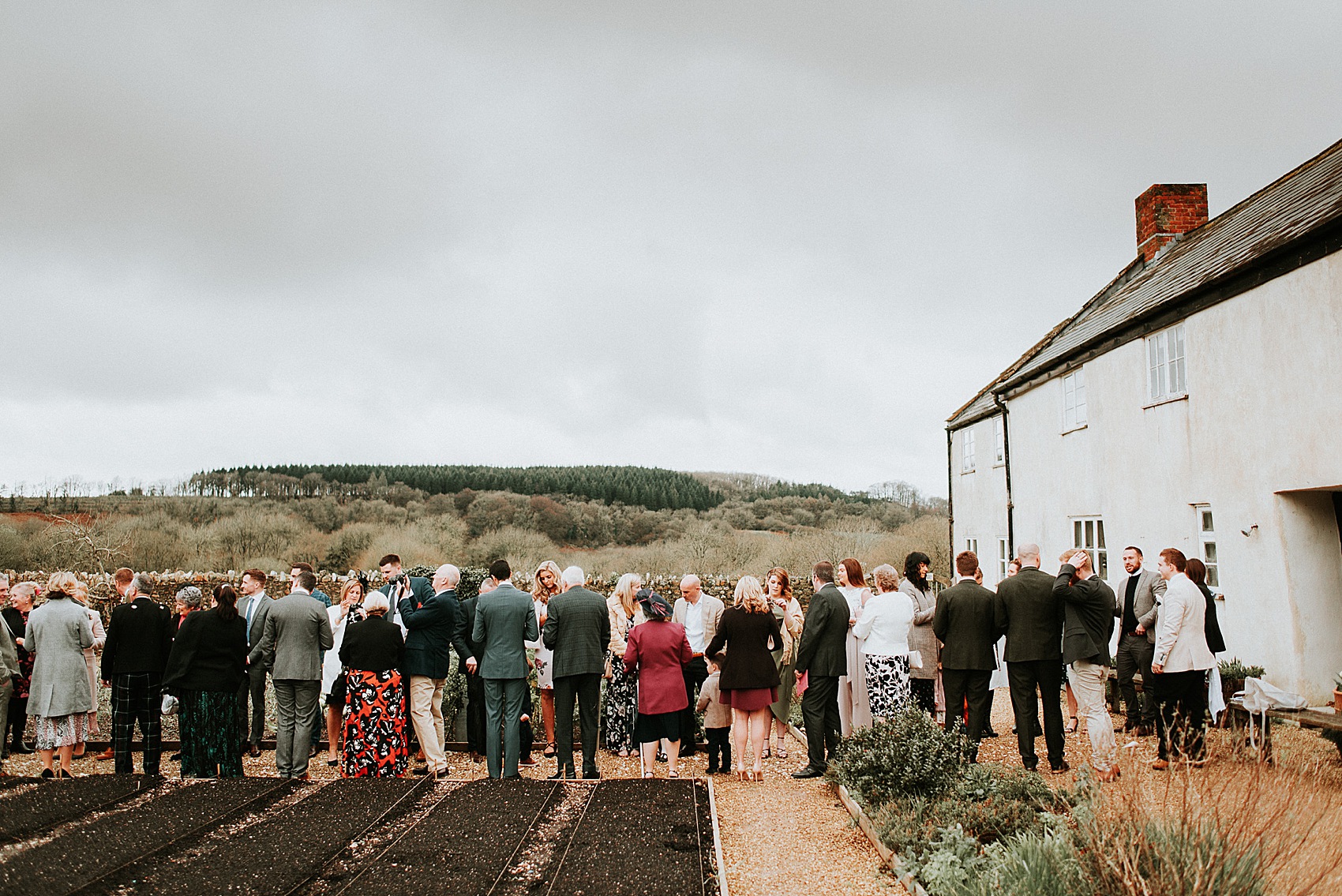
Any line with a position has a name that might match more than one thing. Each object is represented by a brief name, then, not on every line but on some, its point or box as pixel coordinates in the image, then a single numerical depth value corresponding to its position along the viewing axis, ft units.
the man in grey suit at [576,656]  25.36
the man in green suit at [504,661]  25.34
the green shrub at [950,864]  16.05
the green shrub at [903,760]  21.76
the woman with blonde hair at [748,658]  25.93
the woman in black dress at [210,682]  25.20
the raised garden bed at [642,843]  16.52
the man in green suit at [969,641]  26.27
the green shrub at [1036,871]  14.03
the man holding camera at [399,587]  28.43
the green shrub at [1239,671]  30.01
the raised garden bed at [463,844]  16.46
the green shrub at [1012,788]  20.36
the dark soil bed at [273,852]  16.40
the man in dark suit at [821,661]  26.35
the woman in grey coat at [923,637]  29.60
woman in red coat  25.77
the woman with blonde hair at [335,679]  28.60
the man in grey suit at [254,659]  26.25
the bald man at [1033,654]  25.55
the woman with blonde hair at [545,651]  27.78
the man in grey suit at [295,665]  25.35
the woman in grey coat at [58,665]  26.66
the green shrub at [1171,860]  12.64
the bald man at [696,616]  28.58
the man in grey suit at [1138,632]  28.19
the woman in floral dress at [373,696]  25.02
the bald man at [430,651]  26.37
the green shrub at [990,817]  19.04
